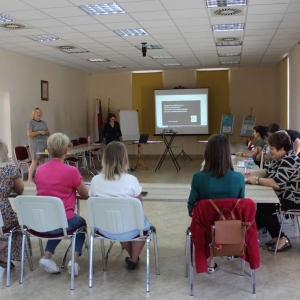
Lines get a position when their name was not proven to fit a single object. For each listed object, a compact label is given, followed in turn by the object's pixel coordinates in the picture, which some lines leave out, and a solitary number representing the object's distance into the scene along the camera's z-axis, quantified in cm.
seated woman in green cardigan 288
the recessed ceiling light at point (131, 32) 654
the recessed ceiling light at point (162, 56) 947
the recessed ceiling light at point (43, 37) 693
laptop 995
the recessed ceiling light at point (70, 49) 808
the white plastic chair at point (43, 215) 294
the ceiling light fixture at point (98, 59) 986
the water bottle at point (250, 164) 461
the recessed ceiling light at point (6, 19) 557
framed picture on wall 969
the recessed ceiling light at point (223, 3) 499
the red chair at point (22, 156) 786
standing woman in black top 1016
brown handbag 269
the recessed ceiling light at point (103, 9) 511
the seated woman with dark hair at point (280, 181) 353
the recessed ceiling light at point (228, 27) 632
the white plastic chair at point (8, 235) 316
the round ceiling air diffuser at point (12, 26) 602
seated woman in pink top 315
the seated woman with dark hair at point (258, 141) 550
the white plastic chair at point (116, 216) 287
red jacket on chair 274
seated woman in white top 307
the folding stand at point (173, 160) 1023
